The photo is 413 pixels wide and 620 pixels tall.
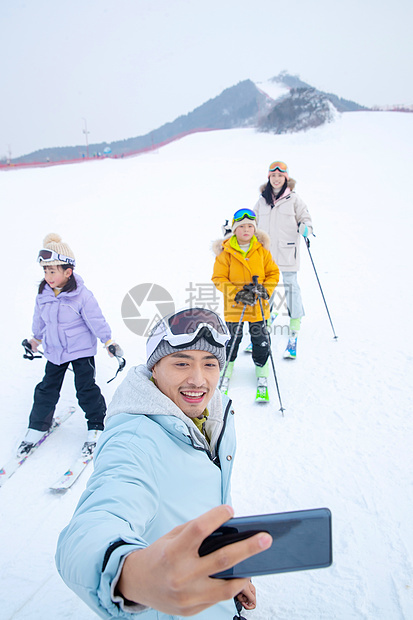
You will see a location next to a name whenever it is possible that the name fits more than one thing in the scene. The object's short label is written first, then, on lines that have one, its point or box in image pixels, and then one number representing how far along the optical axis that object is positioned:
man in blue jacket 0.64
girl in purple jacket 3.41
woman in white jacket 5.14
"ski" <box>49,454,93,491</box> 3.07
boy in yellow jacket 4.22
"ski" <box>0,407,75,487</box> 3.24
